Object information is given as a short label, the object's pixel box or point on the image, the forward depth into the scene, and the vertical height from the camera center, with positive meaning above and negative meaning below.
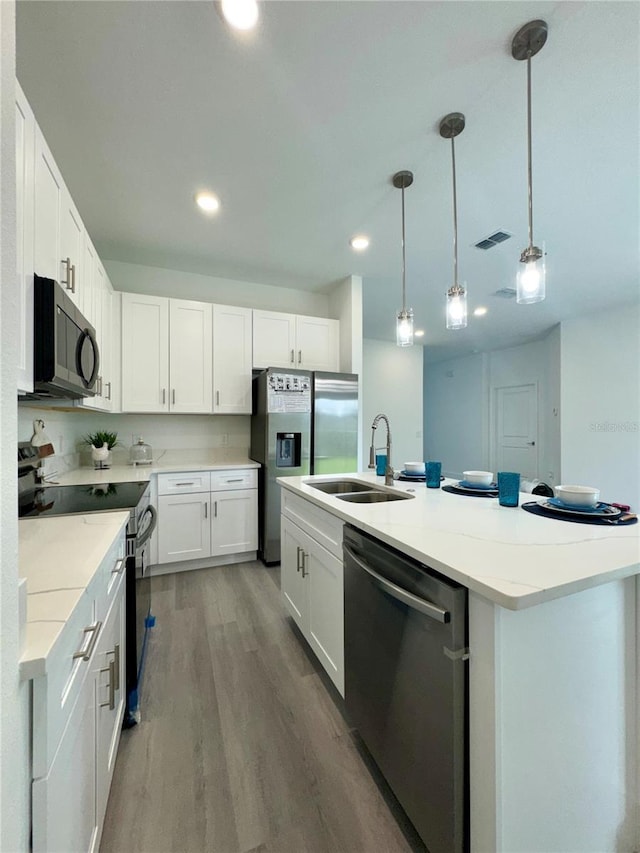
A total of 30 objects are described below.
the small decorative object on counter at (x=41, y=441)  1.95 -0.09
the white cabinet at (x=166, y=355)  2.98 +0.67
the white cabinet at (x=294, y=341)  3.43 +0.91
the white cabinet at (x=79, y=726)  0.60 -0.68
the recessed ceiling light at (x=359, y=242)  2.81 +1.59
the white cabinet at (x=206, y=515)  2.85 -0.79
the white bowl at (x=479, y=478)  1.75 -0.27
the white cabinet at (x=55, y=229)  1.28 +0.89
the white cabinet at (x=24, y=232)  1.04 +0.66
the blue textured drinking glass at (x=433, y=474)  1.88 -0.26
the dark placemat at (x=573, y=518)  1.14 -0.32
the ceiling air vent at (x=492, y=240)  2.77 +1.60
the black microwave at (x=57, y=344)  1.13 +0.31
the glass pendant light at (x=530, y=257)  1.29 +0.78
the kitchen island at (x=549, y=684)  0.75 -0.63
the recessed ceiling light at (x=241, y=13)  1.19 +1.51
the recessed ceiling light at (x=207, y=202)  2.26 +1.56
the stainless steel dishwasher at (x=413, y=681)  0.82 -0.75
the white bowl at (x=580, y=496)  1.28 -0.26
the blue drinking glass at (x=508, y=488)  1.41 -0.26
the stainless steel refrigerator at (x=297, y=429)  3.08 -0.02
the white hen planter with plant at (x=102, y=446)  2.80 -0.17
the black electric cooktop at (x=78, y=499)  1.48 -0.37
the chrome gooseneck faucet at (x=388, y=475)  1.95 -0.28
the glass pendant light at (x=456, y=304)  1.78 +0.72
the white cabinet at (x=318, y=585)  1.46 -0.80
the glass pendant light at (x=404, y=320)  2.07 +0.71
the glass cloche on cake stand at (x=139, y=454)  3.05 -0.25
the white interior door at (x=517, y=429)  6.23 -0.03
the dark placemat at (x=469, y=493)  1.64 -0.33
